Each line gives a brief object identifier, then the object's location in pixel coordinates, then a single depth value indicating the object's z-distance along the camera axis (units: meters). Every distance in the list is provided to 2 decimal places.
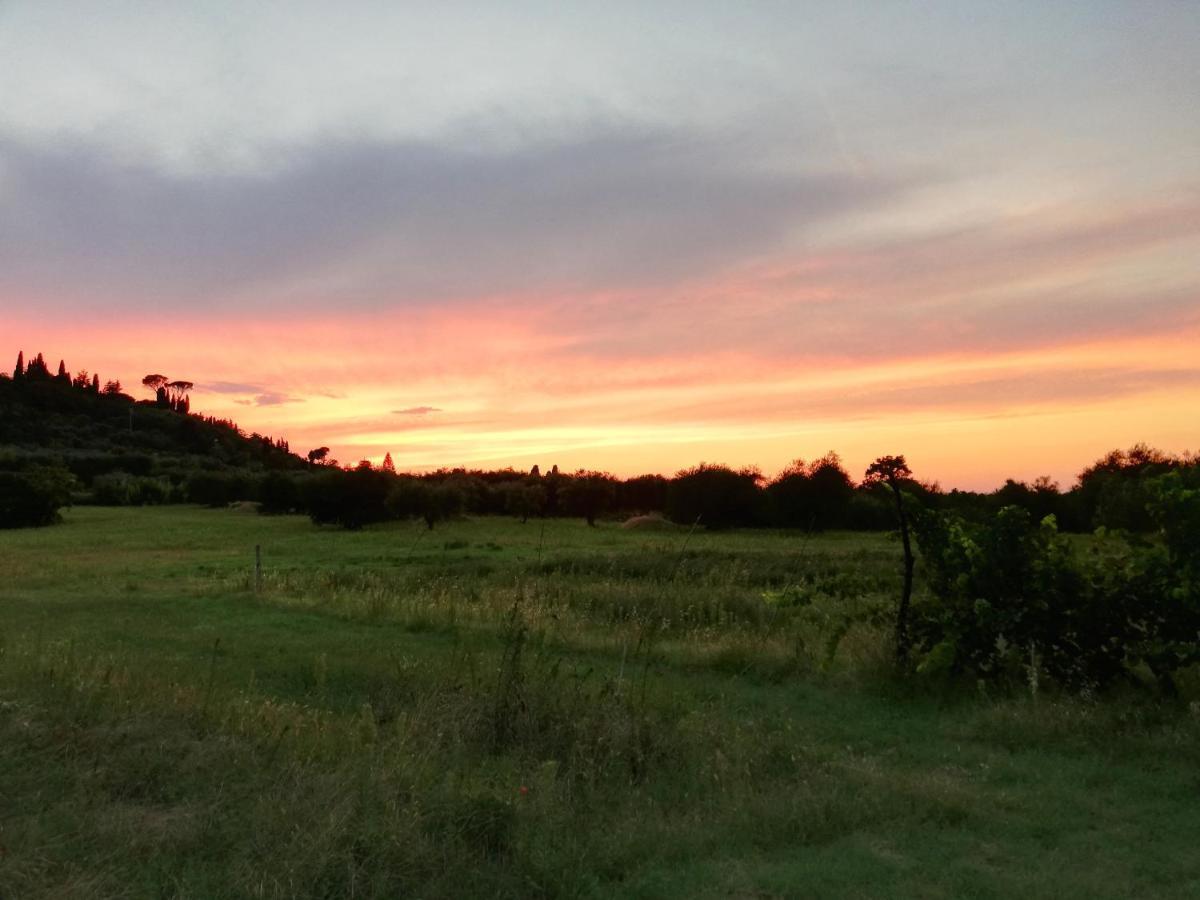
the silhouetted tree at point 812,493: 56.97
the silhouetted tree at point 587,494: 66.25
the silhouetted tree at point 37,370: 141.30
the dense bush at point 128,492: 78.81
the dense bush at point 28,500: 56.00
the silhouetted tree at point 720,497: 60.25
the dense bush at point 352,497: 56.81
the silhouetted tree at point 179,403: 161.25
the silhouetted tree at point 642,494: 75.31
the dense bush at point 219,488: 78.50
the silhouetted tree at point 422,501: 56.16
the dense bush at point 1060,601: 9.39
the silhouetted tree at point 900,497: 10.87
